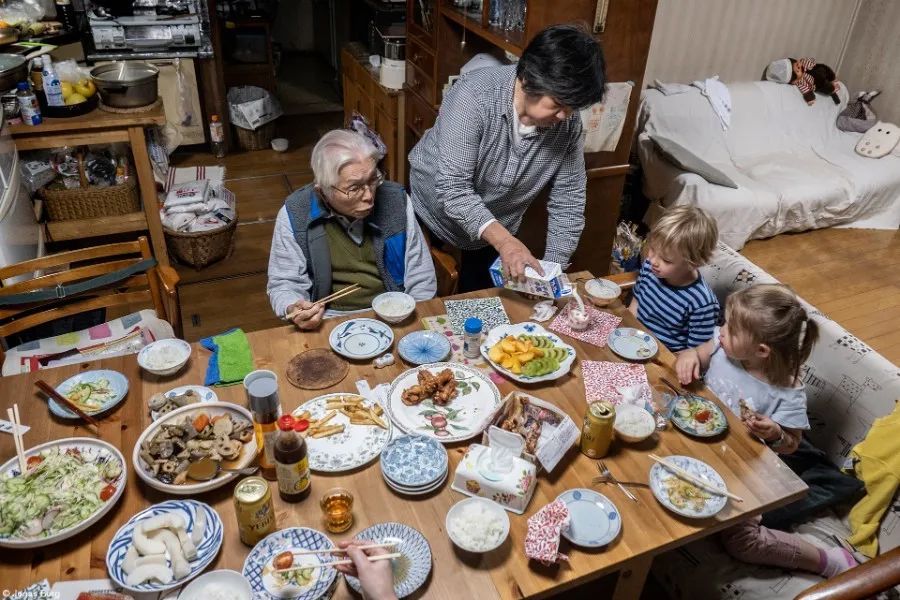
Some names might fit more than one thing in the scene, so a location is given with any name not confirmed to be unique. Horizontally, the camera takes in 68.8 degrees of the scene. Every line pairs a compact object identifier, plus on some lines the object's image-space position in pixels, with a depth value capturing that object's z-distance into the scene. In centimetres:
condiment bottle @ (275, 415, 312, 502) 135
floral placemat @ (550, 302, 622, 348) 199
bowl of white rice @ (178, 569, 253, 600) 123
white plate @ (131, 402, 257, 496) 141
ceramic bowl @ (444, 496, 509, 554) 135
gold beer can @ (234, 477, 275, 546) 128
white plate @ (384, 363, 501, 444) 163
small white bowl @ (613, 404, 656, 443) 161
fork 149
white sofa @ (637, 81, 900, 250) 415
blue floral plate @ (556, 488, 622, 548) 137
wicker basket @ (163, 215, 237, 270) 363
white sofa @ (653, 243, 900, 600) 175
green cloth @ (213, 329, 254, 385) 176
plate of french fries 154
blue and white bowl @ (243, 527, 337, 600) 125
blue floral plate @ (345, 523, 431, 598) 126
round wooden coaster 177
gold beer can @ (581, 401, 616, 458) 153
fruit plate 180
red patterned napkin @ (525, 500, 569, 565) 131
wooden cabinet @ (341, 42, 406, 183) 415
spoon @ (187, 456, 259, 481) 144
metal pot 316
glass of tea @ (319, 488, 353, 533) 137
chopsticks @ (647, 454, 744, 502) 147
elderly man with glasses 203
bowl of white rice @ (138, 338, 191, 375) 175
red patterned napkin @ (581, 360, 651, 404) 177
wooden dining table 130
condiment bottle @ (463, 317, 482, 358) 183
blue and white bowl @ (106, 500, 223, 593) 125
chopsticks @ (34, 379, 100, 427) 160
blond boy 215
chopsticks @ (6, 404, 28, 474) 146
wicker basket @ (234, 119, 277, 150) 516
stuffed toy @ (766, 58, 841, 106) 488
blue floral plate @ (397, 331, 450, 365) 185
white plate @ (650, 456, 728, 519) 144
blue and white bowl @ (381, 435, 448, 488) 147
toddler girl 174
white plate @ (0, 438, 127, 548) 130
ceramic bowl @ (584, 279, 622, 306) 213
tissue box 142
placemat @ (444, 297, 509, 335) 202
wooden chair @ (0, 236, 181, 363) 211
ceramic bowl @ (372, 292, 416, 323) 199
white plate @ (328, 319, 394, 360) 187
